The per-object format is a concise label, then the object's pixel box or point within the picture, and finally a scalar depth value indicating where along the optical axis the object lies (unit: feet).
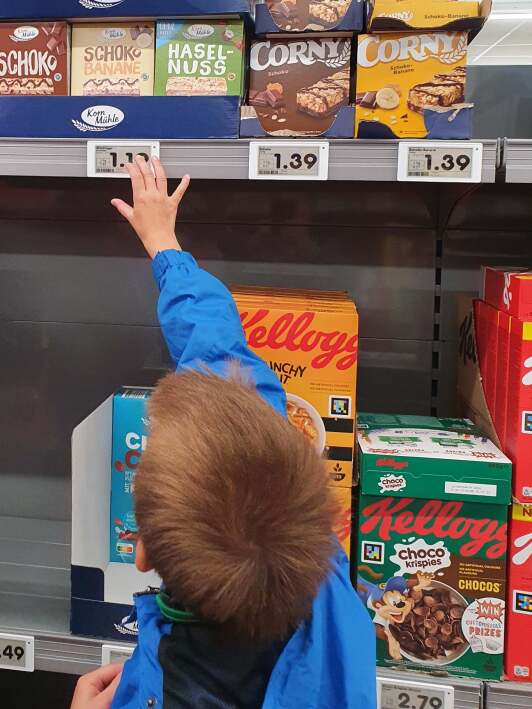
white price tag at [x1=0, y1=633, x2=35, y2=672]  3.81
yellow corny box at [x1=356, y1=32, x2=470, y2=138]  3.56
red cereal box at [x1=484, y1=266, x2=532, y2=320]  3.40
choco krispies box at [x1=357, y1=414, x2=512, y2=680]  3.45
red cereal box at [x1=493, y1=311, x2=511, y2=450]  3.60
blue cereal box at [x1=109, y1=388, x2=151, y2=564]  3.89
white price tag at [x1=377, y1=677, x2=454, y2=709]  3.42
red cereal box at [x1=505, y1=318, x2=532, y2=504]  3.37
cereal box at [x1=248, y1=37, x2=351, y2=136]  3.75
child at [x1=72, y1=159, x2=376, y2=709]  2.11
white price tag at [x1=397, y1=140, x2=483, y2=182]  3.43
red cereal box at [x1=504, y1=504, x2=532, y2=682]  3.45
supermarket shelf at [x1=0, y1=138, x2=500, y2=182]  3.51
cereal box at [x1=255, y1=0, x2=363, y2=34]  3.66
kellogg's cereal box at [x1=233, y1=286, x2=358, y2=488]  3.55
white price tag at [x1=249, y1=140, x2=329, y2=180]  3.52
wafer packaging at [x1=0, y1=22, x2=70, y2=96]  3.93
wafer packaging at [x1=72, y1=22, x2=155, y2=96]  3.88
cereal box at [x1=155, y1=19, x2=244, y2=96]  3.79
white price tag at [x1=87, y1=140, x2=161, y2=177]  3.68
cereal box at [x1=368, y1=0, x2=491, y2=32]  3.48
